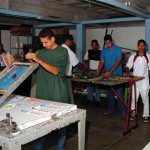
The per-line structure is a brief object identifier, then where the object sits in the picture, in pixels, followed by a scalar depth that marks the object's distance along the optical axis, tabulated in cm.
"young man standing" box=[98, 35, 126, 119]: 527
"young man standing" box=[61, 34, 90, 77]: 482
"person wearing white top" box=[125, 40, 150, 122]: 512
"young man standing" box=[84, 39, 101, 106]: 672
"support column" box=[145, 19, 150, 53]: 605
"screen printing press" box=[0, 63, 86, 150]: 182
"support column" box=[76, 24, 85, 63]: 740
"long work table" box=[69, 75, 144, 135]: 450
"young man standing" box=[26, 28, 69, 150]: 281
